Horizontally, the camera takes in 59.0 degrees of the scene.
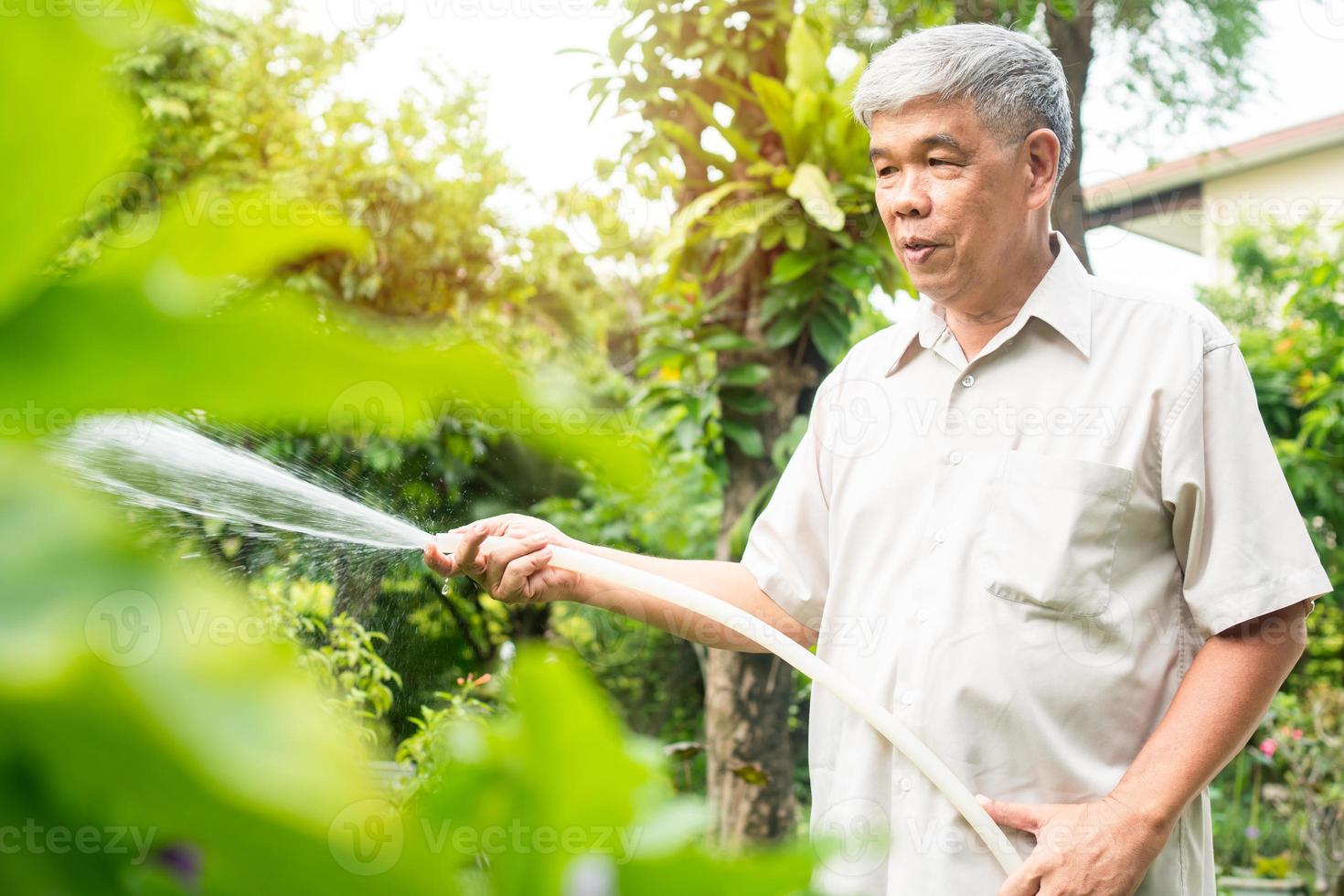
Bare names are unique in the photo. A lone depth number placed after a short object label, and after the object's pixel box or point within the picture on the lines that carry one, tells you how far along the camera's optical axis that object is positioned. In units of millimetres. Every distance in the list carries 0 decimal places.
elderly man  1766
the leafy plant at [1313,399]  5621
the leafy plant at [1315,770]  5469
